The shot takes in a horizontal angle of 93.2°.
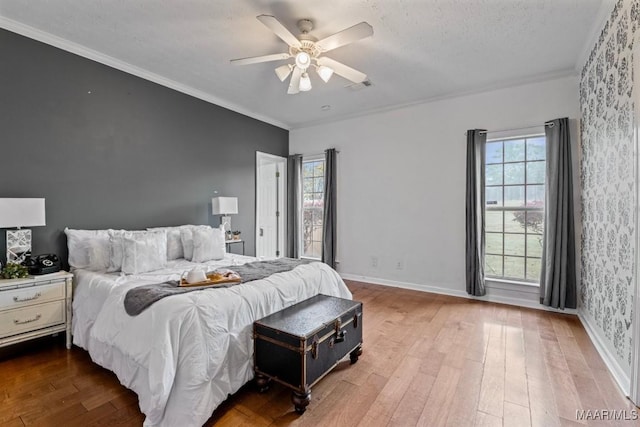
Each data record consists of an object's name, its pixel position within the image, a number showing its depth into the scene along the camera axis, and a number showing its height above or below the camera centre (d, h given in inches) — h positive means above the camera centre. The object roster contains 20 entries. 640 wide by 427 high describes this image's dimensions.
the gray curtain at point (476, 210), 153.0 +1.9
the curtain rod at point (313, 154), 211.0 +41.8
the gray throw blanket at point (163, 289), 74.7 -20.3
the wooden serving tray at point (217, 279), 84.6 -19.2
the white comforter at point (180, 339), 64.3 -30.7
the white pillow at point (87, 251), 108.0 -13.8
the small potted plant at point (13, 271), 92.1 -18.2
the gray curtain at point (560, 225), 132.6 -4.9
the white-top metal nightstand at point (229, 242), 163.4 -15.6
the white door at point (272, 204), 215.0 +6.4
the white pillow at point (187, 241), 131.8 -12.4
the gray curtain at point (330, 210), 202.5 +2.2
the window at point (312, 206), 218.4 +5.3
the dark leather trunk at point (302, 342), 71.5 -32.8
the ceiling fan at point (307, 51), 86.0 +52.2
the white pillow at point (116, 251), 105.9 -13.6
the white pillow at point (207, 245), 128.1 -13.8
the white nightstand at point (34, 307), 89.7 -29.6
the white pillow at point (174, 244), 131.0 -13.6
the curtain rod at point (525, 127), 137.0 +41.4
